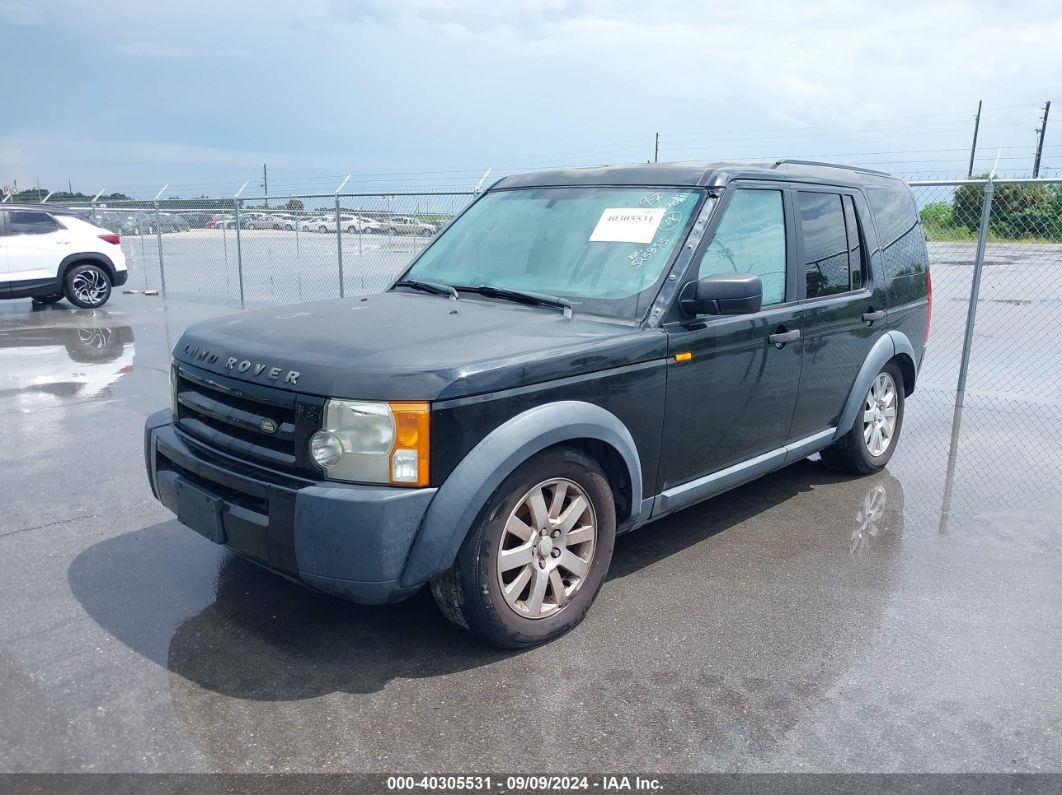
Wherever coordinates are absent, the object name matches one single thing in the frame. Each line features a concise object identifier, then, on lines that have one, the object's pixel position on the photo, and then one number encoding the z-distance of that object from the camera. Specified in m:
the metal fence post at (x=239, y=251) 14.41
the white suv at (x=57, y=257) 14.05
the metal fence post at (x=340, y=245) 11.86
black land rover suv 3.16
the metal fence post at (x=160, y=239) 16.64
